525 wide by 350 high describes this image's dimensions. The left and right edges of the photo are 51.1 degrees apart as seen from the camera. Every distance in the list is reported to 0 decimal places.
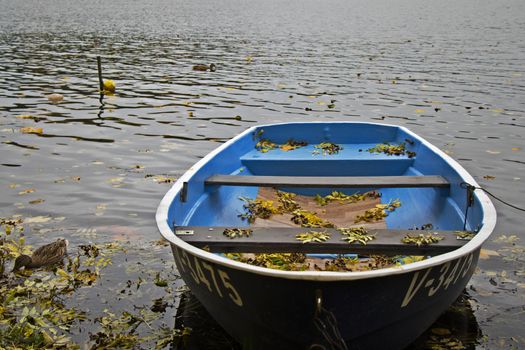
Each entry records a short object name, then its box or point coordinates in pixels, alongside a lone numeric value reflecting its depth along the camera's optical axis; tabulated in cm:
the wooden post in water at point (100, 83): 1847
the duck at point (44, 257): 659
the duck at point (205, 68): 2328
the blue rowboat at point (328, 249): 400
